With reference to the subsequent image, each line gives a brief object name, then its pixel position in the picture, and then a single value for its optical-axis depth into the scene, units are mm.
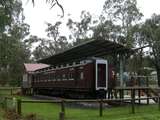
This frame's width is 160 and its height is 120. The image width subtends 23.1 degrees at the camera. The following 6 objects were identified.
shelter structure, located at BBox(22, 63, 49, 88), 47619
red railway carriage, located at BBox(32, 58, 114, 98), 25953
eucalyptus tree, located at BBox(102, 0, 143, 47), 54812
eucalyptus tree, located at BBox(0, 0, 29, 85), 45688
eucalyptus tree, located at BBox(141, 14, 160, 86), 51500
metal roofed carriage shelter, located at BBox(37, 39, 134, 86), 25859
